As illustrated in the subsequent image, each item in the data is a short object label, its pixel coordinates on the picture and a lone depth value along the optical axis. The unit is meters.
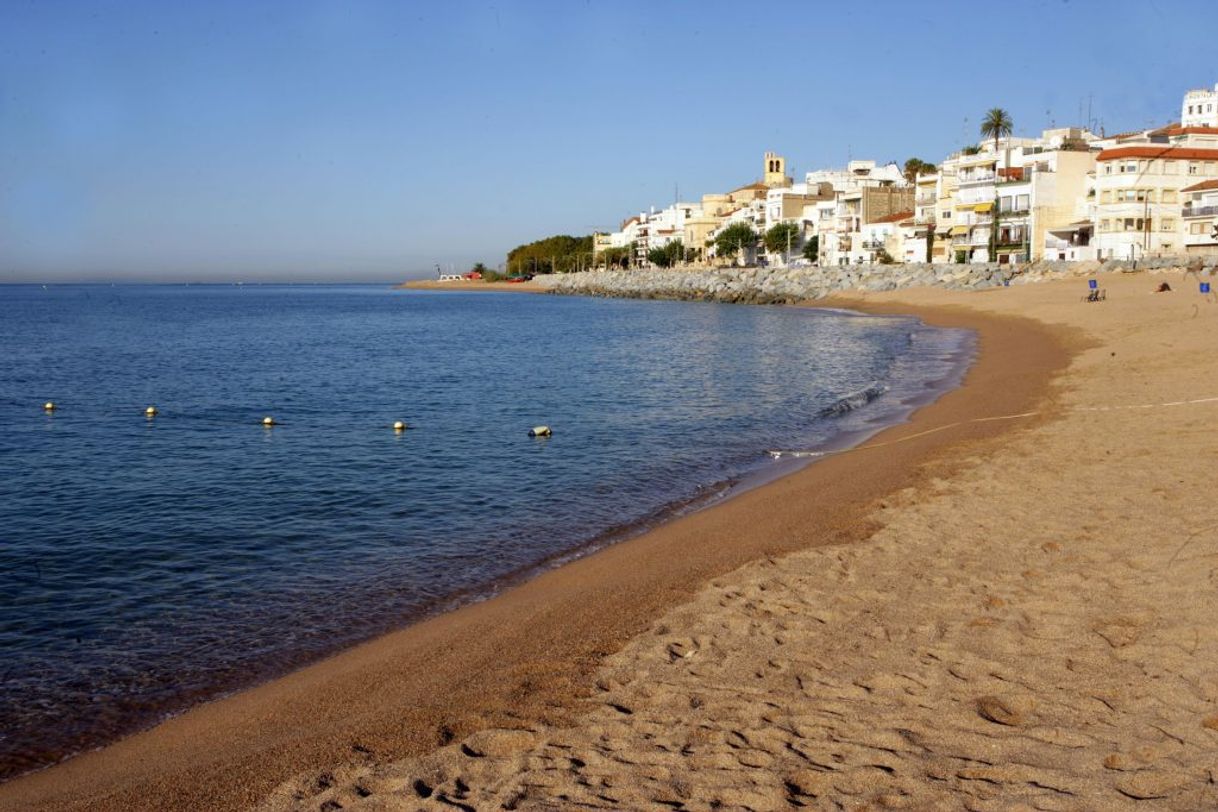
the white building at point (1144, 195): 71.62
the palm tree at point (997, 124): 101.44
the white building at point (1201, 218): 68.50
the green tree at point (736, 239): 132.12
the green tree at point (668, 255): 159.60
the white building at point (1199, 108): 110.56
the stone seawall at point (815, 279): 67.44
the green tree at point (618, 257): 191.00
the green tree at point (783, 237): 121.45
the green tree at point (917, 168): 133.25
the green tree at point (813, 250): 119.12
